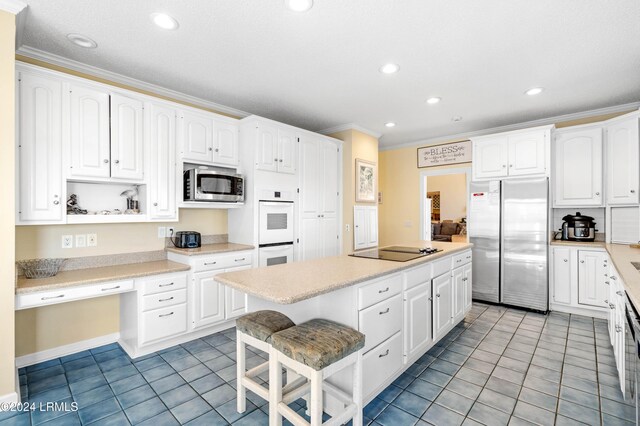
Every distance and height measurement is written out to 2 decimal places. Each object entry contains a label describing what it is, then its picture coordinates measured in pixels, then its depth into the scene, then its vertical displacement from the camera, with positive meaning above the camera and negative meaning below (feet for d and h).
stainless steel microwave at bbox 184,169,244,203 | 10.45 +0.90
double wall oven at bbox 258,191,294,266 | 11.98 -0.74
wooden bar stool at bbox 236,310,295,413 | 6.06 -2.46
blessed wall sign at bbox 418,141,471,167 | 16.98 +3.29
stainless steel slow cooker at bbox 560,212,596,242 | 13.02 -0.67
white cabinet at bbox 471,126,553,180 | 13.10 +2.58
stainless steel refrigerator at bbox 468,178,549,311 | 12.97 -1.22
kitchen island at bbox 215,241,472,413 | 5.82 -1.94
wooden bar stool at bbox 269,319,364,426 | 5.01 -2.53
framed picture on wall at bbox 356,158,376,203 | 15.60 +1.59
